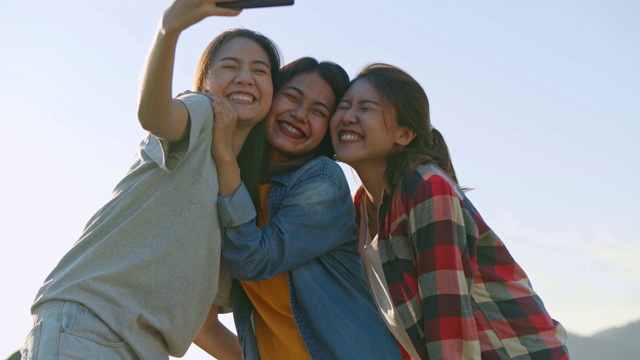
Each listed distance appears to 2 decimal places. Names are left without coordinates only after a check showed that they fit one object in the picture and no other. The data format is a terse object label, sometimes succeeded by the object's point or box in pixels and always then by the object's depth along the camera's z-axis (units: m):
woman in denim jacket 3.87
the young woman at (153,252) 3.25
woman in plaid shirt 3.96
